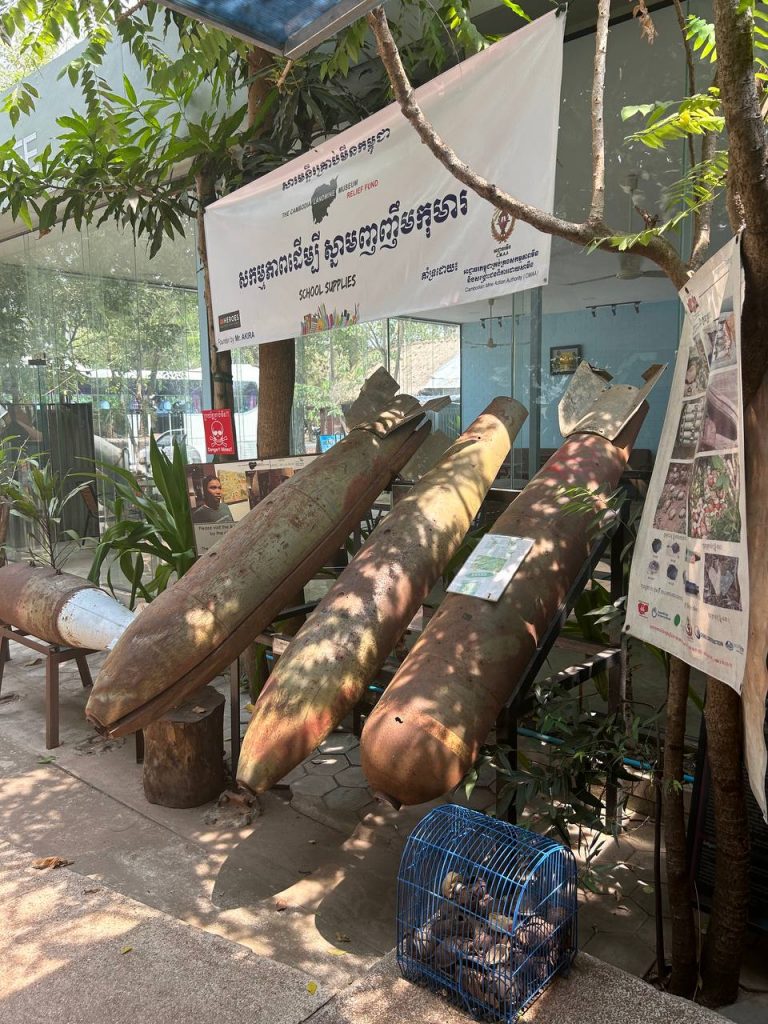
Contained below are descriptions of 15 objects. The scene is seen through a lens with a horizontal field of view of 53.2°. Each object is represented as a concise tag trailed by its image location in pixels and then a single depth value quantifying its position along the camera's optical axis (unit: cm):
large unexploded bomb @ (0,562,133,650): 372
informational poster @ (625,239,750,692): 131
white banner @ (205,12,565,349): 271
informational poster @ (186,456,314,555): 363
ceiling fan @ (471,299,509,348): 396
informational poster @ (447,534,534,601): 235
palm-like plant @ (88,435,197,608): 389
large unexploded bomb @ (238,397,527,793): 229
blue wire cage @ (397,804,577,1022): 179
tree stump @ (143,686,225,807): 304
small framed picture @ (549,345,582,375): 370
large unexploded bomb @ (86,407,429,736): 262
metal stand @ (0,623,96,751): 370
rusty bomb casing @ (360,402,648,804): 203
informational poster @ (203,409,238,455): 463
